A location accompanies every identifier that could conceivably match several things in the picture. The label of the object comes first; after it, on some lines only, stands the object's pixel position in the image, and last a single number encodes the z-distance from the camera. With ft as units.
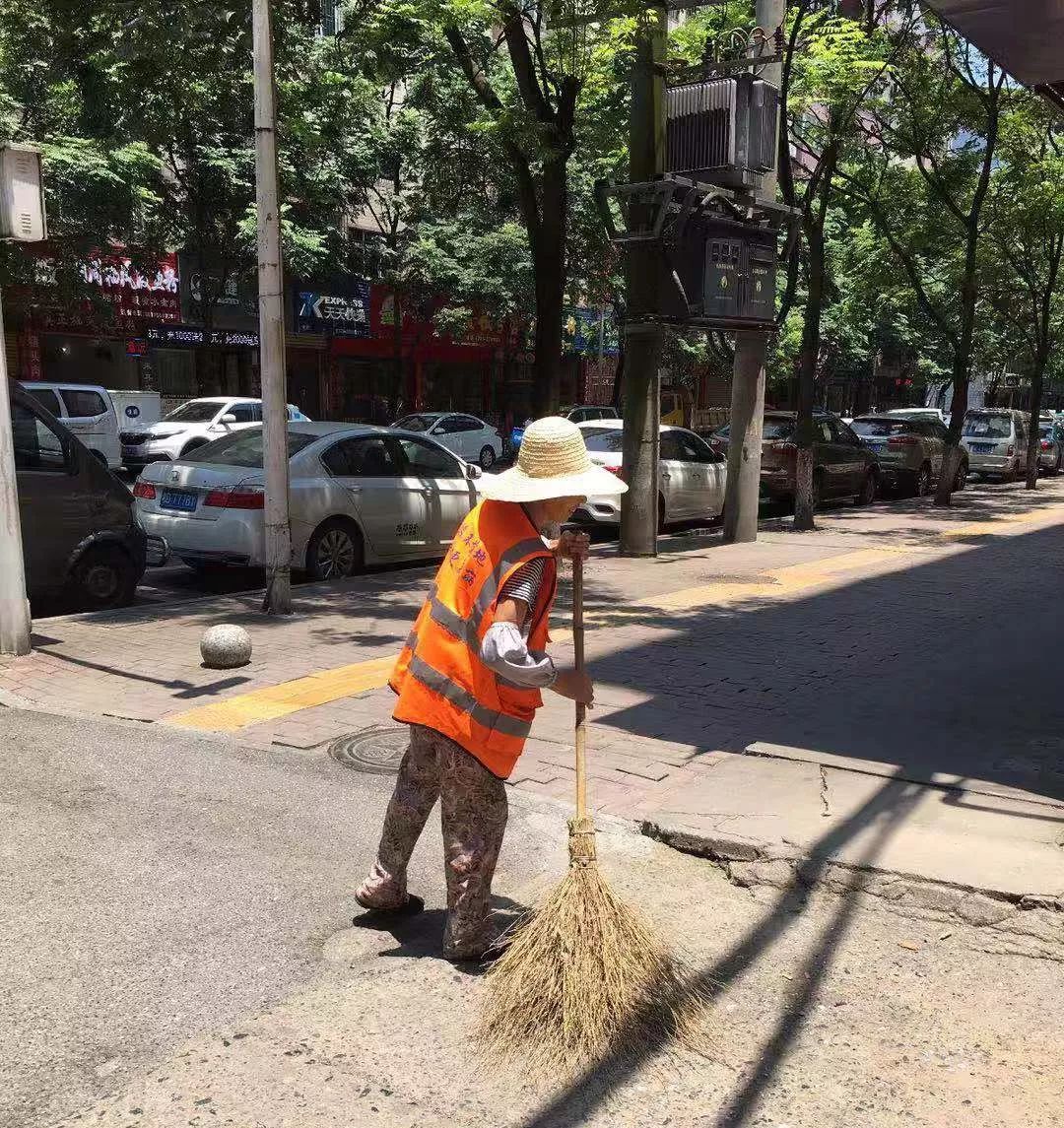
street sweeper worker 10.98
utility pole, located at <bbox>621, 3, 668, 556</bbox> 38.34
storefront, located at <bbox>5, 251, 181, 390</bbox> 78.02
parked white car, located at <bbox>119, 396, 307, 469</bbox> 70.79
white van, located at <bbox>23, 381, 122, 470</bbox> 65.57
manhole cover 18.06
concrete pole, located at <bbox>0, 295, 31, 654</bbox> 23.98
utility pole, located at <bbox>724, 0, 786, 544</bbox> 44.37
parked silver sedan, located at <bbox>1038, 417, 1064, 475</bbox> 98.32
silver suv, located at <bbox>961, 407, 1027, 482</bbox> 88.69
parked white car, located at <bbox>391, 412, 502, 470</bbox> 88.63
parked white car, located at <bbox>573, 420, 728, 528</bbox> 48.47
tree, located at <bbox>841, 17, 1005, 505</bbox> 60.95
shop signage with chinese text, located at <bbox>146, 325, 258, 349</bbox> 88.56
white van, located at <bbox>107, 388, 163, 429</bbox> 75.92
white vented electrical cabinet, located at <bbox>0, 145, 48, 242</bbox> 24.20
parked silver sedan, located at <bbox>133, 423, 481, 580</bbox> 32.12
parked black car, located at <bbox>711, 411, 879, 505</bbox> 57.88
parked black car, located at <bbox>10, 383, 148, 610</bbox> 27.99
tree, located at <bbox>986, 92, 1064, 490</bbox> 63.98
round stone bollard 23.48
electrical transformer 37.29
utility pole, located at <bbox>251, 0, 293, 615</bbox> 28.32
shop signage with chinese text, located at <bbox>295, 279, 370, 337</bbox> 98.43
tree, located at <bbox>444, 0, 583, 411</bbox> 38.37
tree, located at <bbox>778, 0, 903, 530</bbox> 46.88
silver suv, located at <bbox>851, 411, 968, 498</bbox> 71.87
